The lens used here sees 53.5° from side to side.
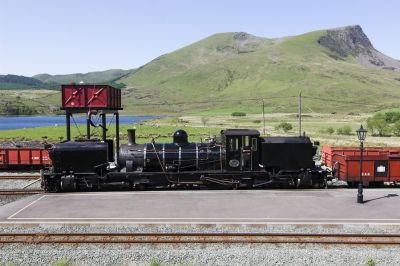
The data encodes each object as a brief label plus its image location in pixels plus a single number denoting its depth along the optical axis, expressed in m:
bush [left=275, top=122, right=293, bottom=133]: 75.01
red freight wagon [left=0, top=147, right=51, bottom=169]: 31.97
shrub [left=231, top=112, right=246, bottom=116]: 141.50
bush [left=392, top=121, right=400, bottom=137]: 66.51
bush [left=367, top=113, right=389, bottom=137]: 68.56
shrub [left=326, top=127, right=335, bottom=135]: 69.70
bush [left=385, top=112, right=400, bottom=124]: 71.62
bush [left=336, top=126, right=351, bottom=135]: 70.25
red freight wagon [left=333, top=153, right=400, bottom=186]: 23.41
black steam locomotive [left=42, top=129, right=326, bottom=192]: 22.70
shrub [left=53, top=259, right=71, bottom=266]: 12.74
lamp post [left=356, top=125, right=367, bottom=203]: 19.53
